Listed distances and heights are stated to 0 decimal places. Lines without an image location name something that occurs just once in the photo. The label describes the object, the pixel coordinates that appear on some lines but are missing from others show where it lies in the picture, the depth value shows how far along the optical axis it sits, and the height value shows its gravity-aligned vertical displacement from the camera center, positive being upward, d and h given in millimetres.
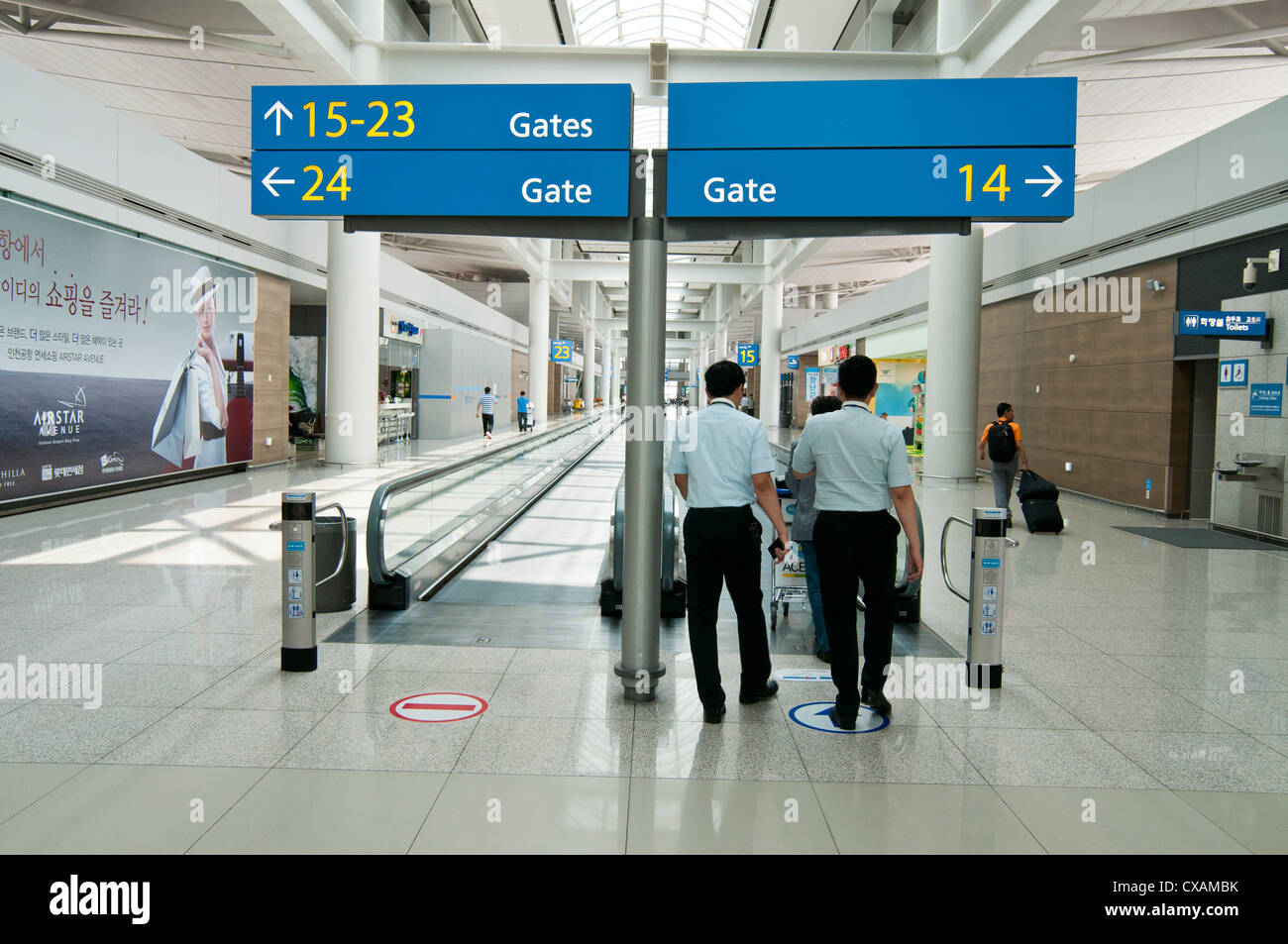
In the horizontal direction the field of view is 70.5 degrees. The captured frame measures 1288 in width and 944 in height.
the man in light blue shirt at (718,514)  4621 -492
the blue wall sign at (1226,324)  10727 +1221
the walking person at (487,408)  27017 +139
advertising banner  11164 +705
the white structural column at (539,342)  40562 +3329
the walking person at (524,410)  32406 +128
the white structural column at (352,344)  18984 +1405
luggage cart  7051 -1263
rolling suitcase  11906 -1198
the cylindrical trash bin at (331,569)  6945 -1245
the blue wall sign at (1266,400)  10789 +347
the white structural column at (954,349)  18250 +1487
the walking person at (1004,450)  12344 -357
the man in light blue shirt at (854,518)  4582 -492
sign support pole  5133 -309
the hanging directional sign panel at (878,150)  4820 +1446
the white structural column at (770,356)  40625 +2889
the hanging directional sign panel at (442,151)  4965 +1444
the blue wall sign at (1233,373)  11406 +687
